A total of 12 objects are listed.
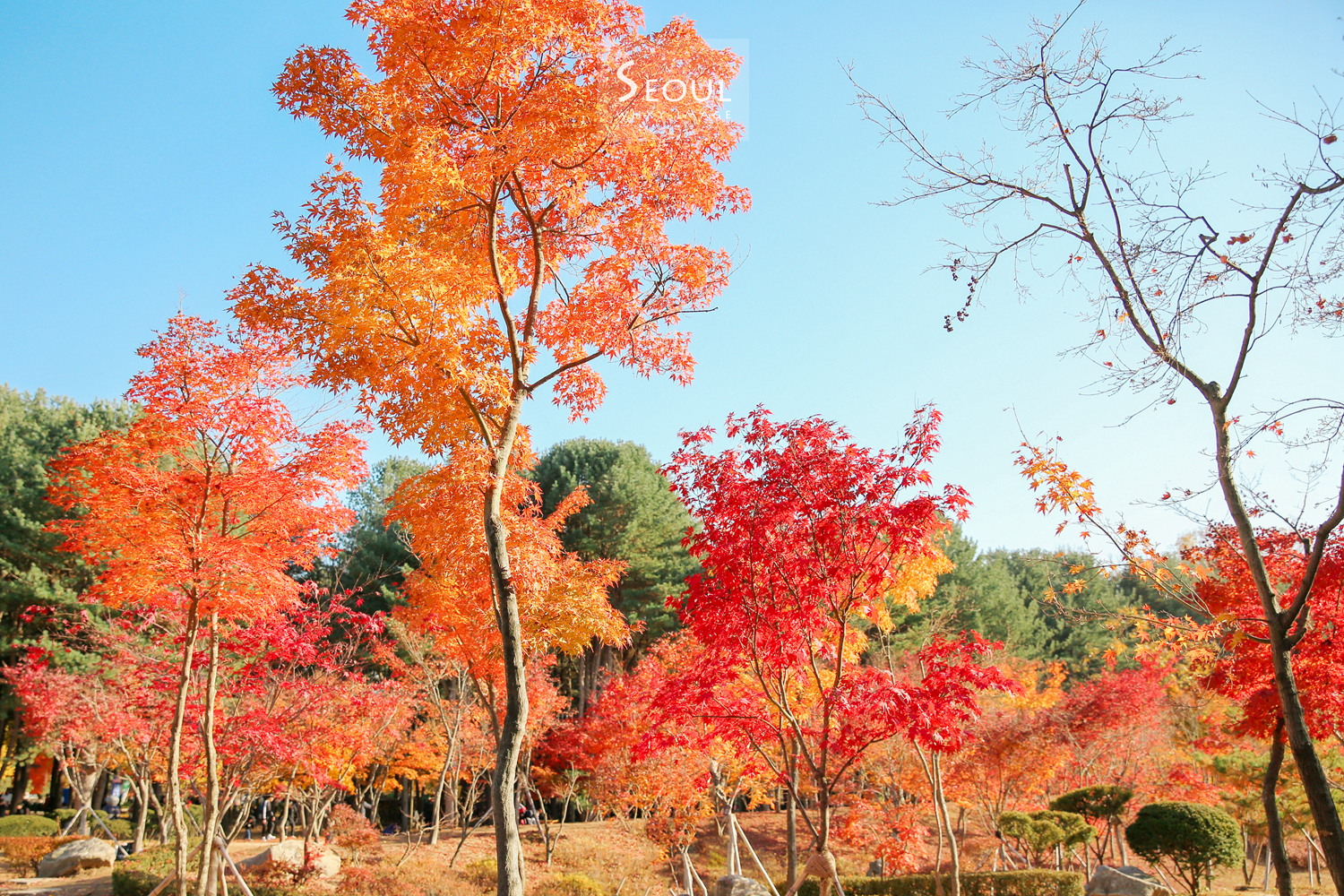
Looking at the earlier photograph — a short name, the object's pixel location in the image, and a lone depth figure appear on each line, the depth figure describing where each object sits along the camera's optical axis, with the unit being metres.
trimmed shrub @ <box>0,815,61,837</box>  16.62
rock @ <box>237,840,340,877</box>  11.98
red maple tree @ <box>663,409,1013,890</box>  5.19
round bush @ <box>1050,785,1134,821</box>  13.37
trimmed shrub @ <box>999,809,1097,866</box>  11.93
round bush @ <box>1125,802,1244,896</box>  10.64
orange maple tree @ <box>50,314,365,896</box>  6.88
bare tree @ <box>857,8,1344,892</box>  3.95
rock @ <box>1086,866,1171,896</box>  10.46
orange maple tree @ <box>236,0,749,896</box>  5.40
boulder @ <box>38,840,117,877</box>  13.53
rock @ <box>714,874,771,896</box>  8.30
